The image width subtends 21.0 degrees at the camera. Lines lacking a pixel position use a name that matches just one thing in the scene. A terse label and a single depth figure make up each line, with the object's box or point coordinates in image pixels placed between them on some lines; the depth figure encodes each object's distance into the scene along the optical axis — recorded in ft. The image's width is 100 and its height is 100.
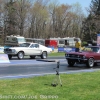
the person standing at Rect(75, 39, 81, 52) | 79.58
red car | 63.10
